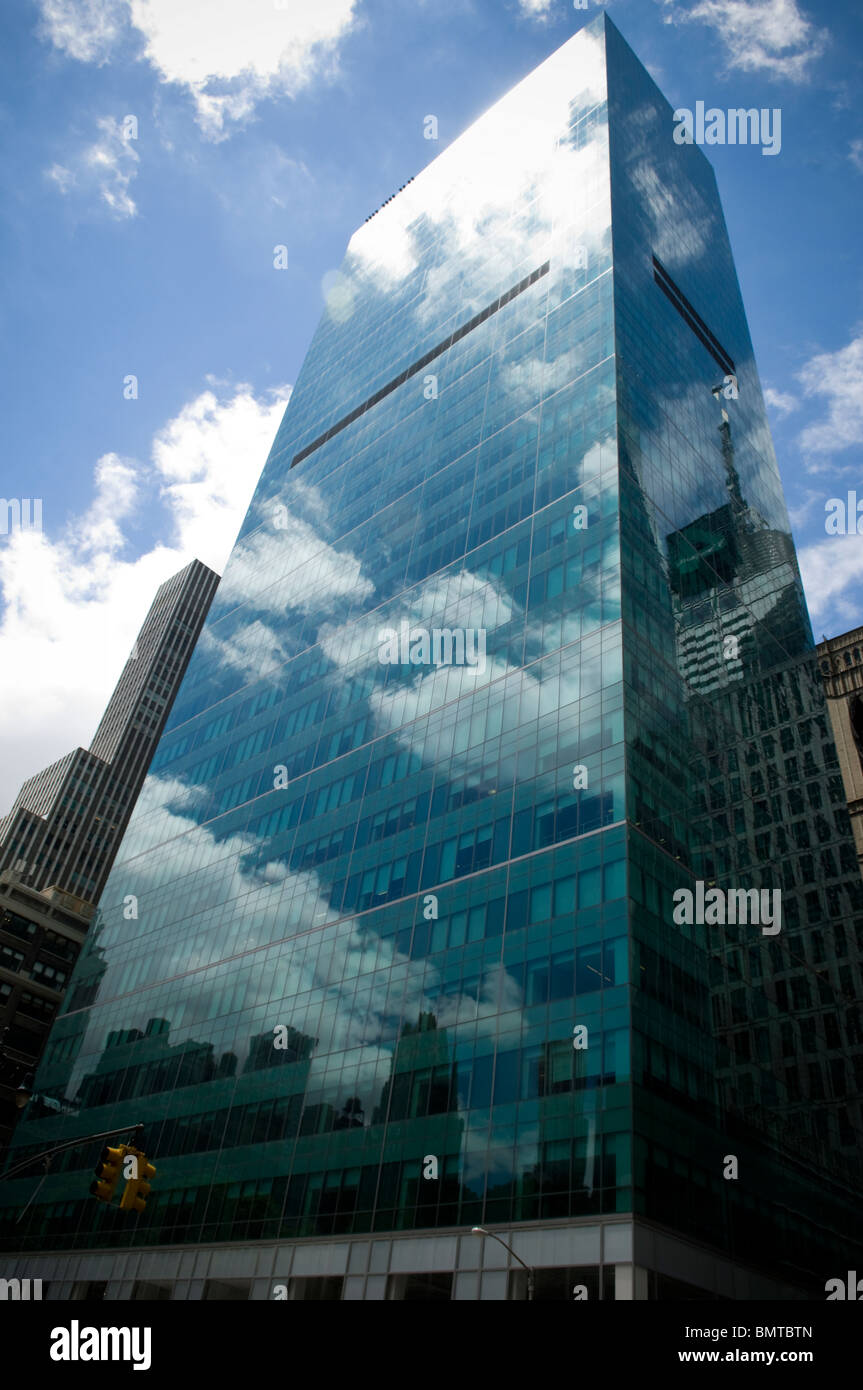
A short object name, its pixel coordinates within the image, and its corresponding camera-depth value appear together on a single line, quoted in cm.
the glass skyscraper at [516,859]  4181
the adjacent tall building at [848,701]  7781
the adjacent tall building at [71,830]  10181
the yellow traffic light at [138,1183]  1934
